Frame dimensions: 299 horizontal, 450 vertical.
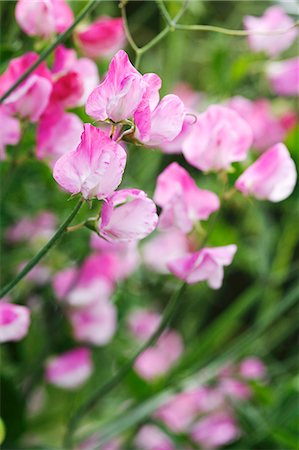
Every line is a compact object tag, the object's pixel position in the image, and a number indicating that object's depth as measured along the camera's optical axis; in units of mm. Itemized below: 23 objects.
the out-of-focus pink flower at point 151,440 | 1199
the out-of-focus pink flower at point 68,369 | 1126
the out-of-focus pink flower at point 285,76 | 1137
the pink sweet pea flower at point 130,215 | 835
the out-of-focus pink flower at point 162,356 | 1449
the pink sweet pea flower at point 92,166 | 816
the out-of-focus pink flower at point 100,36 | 989
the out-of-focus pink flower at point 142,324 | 1339
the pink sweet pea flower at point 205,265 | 900
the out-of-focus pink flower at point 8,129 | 920
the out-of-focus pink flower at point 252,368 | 1248
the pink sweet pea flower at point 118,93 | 819
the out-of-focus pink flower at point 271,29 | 1074
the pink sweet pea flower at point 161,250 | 1254
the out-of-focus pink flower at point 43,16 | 922
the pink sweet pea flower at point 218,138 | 932
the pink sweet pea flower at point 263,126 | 1232
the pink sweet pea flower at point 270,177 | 931
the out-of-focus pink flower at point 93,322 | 1137
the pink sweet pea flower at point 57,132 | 929
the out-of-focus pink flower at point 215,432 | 1162
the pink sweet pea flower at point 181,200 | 922
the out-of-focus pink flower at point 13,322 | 904
